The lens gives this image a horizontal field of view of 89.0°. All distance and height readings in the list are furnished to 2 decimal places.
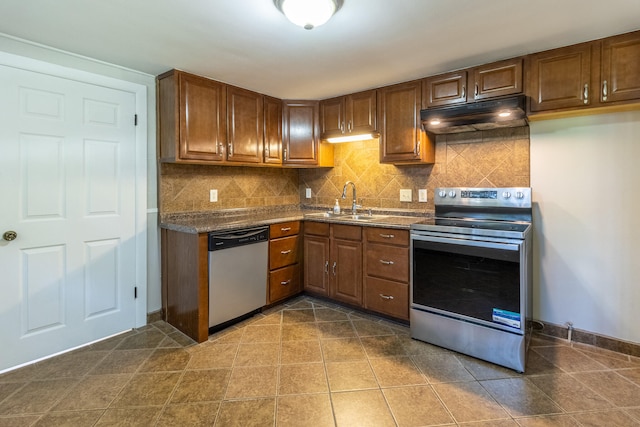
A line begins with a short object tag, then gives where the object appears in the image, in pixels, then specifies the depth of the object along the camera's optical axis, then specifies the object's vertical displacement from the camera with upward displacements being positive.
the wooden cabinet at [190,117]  2.62 +0.78
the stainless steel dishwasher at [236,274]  2.55 -0.53
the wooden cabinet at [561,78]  2.15 +0.90
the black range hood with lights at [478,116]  2.25 +0.69
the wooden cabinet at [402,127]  2.86 +0.75
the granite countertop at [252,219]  2.61 -0.09
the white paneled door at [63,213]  2.10 -0.02
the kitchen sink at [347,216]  3.07 -0.07
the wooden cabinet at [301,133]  3.54 +0.84
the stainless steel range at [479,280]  2.07 -0.49
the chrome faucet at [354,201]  3.52 +0.10
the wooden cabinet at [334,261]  2.97 -0.49
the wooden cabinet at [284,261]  3.05 -0.49
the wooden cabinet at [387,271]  2.68 -0.52
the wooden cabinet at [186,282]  2.46 -0.57
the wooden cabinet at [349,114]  3.14 +0.97
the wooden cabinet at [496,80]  2.37 +0.98
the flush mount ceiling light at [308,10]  1.62 +1.02
